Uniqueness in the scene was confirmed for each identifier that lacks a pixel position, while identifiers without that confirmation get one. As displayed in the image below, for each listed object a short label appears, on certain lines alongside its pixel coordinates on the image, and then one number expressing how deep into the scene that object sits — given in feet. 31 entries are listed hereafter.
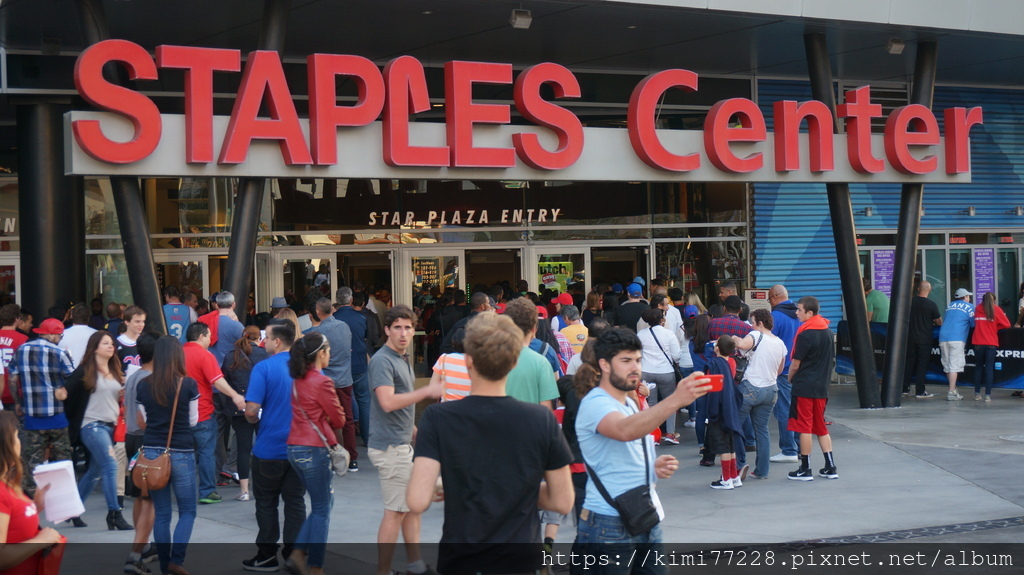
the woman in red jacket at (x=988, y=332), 49.80
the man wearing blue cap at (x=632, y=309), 42.96
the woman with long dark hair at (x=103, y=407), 26.73
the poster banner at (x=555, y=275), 59.41
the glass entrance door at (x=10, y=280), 55.62
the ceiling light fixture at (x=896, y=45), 48.80
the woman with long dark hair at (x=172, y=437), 21.93
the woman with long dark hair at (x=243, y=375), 31.24
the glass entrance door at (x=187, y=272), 56.08
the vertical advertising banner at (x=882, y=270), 63.46
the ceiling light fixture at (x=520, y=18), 41.11
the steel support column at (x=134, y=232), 35.27
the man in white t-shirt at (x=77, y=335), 33.50
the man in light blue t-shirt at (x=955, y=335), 50.19
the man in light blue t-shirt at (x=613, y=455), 14.82
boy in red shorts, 31.81
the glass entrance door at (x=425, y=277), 57.93
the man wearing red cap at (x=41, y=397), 27.58
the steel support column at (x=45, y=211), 46.57
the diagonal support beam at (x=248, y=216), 36.52
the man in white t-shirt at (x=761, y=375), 32.53
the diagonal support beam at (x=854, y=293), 48.11
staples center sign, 33.86
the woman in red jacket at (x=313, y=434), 21.36
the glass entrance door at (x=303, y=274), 56.75
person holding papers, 13.46
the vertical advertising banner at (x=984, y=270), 66.33
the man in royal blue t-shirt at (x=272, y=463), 22.06
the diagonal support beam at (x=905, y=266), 48.57
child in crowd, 30.99
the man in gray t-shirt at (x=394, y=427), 21.21
